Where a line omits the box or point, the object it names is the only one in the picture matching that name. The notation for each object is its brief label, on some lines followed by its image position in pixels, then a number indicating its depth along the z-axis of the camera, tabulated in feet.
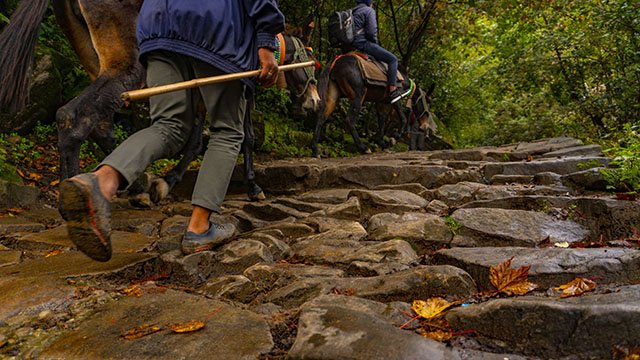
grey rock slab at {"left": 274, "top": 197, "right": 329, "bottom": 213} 11.65
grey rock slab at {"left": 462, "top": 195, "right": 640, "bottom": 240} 7.86
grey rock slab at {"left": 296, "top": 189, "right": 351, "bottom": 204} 12.46
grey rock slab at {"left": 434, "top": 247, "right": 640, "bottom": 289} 5.46
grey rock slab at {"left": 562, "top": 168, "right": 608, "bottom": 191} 10.52
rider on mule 29.01
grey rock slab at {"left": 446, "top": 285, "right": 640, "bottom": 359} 3.80
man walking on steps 7.25
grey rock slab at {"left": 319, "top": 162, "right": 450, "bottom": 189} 14.62
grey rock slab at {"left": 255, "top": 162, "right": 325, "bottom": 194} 15.92
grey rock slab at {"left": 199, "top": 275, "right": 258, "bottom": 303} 6.03
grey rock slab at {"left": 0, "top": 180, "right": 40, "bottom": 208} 12.63
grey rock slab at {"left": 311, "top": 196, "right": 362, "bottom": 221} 10.34
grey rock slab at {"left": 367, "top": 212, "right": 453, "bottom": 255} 8.04
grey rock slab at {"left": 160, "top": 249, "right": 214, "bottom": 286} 7.05
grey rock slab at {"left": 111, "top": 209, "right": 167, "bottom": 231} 11.12
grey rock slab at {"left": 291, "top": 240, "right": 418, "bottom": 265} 6.98
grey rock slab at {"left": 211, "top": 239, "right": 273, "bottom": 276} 7.20
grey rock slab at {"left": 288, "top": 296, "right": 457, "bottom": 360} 3.79
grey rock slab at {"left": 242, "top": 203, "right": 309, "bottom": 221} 11.35
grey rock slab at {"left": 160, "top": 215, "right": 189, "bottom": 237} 10.19
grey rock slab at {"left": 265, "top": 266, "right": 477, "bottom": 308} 5.34
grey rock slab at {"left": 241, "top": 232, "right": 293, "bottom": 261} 7.90
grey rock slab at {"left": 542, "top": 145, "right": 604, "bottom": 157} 16.53
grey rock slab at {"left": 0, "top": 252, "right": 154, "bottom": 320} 5.60
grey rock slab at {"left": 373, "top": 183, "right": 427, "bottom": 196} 12.65
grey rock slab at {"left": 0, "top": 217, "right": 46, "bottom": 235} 9.98
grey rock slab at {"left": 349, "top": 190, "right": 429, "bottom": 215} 10.41
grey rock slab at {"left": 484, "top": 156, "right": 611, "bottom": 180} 13.56
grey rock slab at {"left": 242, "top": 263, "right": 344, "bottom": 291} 6.39
